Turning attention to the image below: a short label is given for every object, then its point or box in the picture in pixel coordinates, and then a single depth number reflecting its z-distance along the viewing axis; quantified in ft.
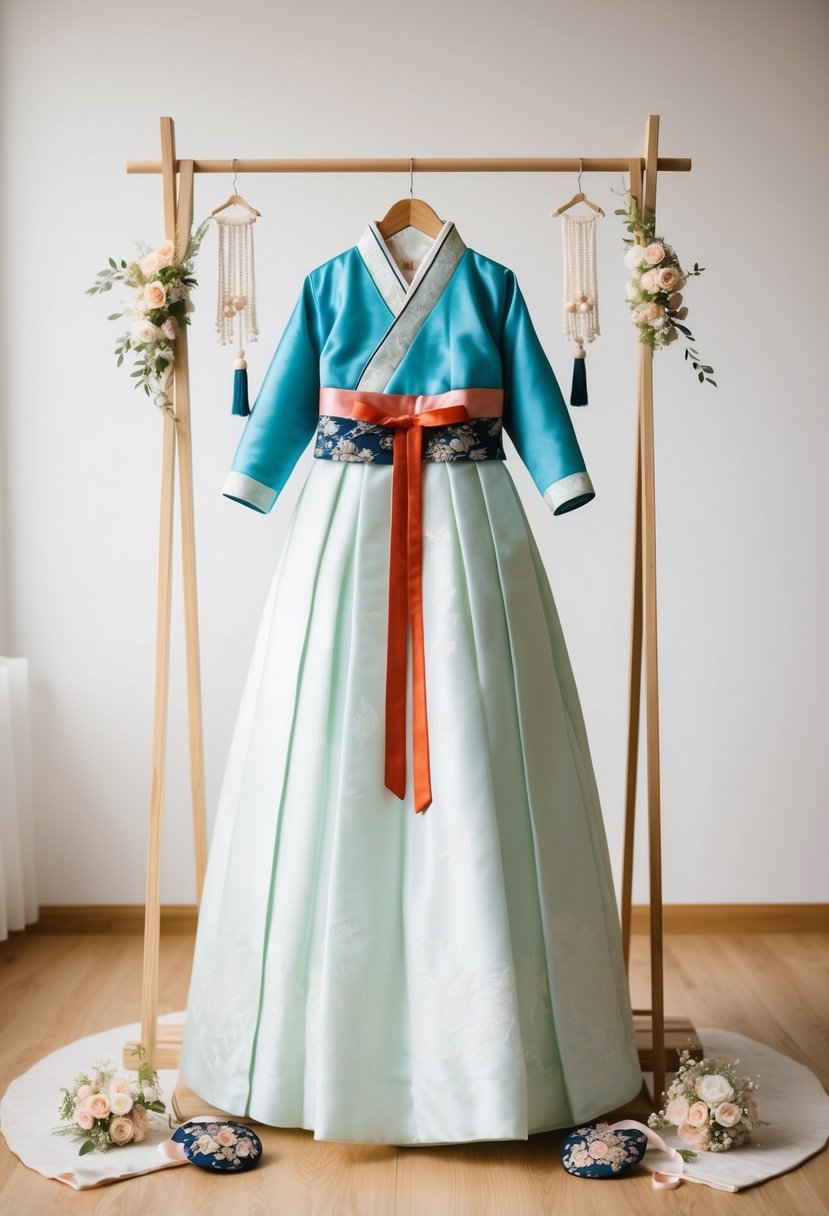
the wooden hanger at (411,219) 8.17
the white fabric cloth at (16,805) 10.91
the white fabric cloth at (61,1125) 7.36
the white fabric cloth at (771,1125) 7.36
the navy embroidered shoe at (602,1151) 7.23
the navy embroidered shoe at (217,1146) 7.31
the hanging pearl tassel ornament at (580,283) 8.15
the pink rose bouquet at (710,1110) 7.54
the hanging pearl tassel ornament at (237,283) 8.08
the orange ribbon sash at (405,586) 7.46
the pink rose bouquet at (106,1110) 7.56
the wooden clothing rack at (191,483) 8.17
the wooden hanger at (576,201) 8.06
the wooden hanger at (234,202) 8.05
